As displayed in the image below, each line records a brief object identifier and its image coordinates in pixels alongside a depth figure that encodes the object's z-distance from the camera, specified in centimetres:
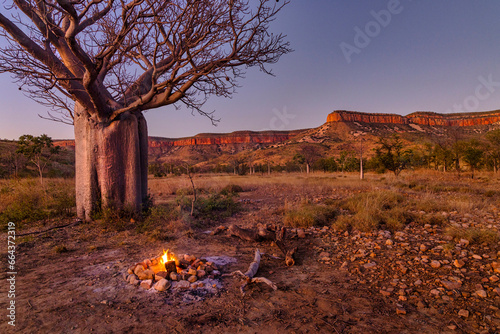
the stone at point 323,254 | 389
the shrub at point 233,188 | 1246
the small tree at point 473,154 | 2086
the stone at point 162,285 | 276
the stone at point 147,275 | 300
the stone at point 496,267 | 296
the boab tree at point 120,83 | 504
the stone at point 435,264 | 321
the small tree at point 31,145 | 1529
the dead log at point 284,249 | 361
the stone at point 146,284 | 282
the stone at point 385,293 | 266
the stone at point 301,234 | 478
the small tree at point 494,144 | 2100
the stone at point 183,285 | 278
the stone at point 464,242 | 380
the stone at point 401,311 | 231
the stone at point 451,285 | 271
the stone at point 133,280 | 292
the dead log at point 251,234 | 461
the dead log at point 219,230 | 528
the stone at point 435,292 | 260
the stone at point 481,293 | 248
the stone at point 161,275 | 293
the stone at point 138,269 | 308
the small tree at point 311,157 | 3703
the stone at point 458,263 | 316
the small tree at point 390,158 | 1959
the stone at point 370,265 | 339
